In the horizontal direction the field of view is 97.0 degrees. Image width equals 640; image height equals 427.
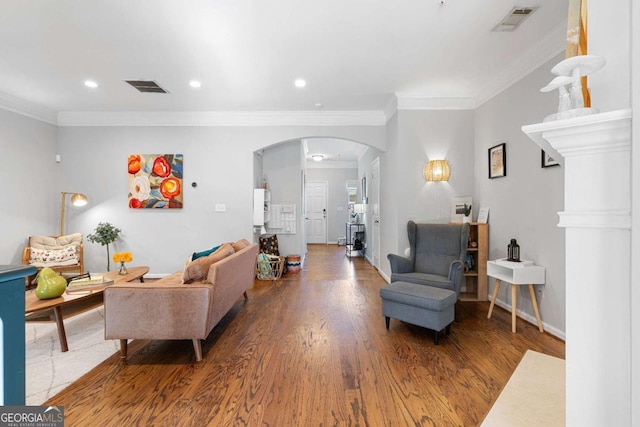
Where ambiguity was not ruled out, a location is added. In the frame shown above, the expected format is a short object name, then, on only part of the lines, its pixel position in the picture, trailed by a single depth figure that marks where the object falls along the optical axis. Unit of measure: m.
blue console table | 0.82
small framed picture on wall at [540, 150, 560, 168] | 2.66
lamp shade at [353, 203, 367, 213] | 7.25
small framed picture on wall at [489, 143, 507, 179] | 3.43
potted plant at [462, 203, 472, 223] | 3.93
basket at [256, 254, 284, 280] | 4.88
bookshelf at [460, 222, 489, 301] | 3.63
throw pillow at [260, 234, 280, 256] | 5.41
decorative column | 0.77
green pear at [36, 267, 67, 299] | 2.45
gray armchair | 3.27
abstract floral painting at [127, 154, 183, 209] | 4.82
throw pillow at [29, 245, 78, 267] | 4.16
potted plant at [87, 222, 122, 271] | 3.89
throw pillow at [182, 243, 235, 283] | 2.30
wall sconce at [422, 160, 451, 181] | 3.96
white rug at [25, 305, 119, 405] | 1.93
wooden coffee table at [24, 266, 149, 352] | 2.30
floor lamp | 4.39
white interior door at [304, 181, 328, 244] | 9.99
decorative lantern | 3.00
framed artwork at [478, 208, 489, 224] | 3.75
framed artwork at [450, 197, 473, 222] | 4.03
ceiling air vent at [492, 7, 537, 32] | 2.39
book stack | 2.75
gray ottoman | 2.49
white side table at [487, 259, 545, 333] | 2.76
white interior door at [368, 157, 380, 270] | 5.55
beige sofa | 2.14
